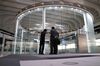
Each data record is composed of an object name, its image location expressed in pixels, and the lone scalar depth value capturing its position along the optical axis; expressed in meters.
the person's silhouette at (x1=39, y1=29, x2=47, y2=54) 4.03
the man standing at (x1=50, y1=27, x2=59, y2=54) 3.74
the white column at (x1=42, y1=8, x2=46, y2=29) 6.15
